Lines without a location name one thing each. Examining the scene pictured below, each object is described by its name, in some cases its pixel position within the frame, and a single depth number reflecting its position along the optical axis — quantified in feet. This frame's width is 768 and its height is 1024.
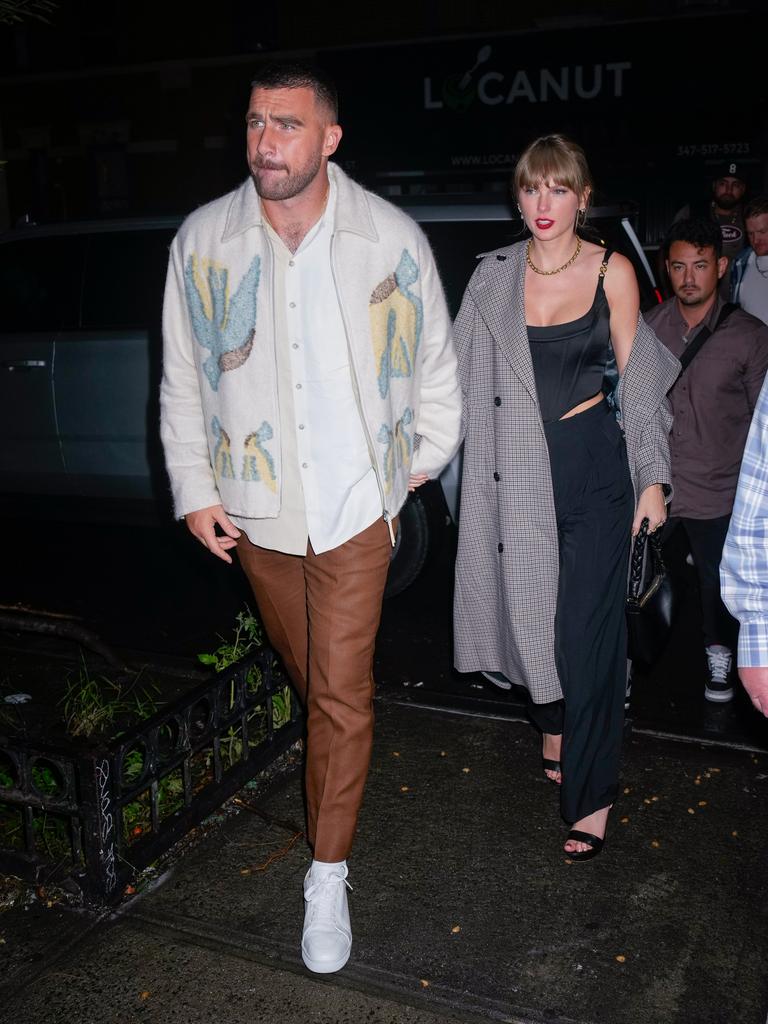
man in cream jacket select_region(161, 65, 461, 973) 9.53
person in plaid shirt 6.49
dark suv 20.90
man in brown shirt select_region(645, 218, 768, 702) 15.15
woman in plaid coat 11.56
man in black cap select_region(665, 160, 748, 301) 31.00
